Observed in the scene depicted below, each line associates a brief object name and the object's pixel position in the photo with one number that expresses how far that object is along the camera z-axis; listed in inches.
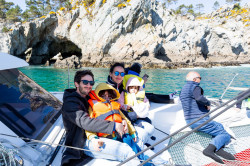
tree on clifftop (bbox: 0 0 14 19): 1681.8
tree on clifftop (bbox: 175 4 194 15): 2359.9
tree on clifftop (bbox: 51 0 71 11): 1979.0
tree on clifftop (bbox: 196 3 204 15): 3370.8
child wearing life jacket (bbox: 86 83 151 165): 76.4
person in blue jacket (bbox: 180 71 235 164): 96.2
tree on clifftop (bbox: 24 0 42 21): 1654.3
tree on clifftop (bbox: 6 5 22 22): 1533.7
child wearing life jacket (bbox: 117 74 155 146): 98.7
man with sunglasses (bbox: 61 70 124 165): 69.5
